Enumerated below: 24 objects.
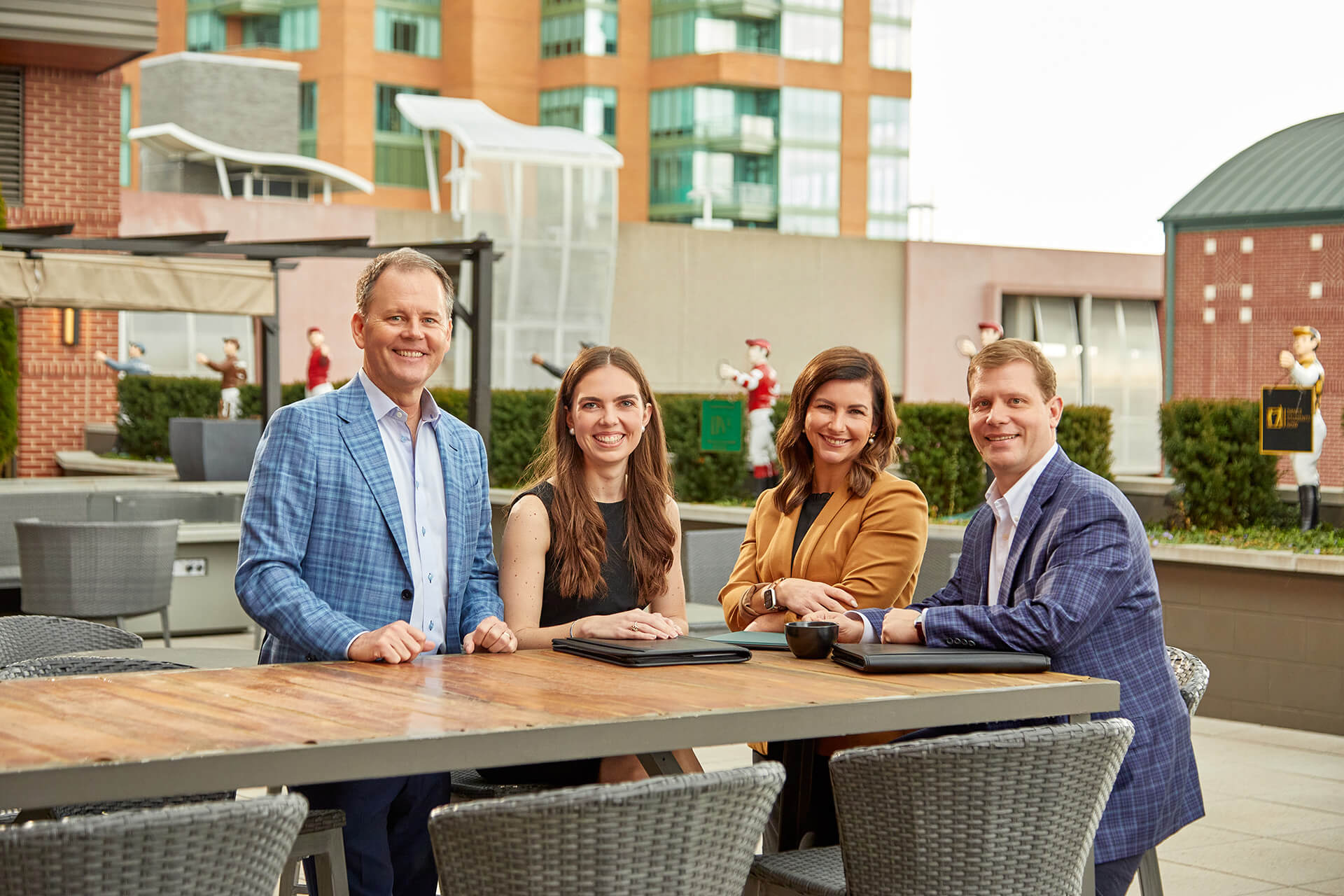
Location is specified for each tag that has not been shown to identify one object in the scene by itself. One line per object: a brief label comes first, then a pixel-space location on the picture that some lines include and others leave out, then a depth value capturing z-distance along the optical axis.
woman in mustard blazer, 3.92
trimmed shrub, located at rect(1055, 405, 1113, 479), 11.38
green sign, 12.20
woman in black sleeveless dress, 3.74
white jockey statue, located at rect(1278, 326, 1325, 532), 9.40
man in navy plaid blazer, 3.25
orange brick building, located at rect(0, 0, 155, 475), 15.48
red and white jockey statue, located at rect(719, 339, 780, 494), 13.24
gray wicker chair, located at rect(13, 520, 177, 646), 8.13
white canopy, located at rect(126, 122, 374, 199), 36.25
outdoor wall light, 17.92
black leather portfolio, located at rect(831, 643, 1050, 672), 3.16
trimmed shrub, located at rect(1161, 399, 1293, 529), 9.71
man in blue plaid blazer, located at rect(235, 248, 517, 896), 3.21
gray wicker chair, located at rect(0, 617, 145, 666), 4.09
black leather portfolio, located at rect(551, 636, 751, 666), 3.22
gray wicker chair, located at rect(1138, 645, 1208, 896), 3.49
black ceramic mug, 3.36
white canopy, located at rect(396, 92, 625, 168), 28.03
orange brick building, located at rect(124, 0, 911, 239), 54.12
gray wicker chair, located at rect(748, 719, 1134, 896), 2.68
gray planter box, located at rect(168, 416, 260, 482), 12.91
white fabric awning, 9.27
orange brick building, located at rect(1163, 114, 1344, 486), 15.64
